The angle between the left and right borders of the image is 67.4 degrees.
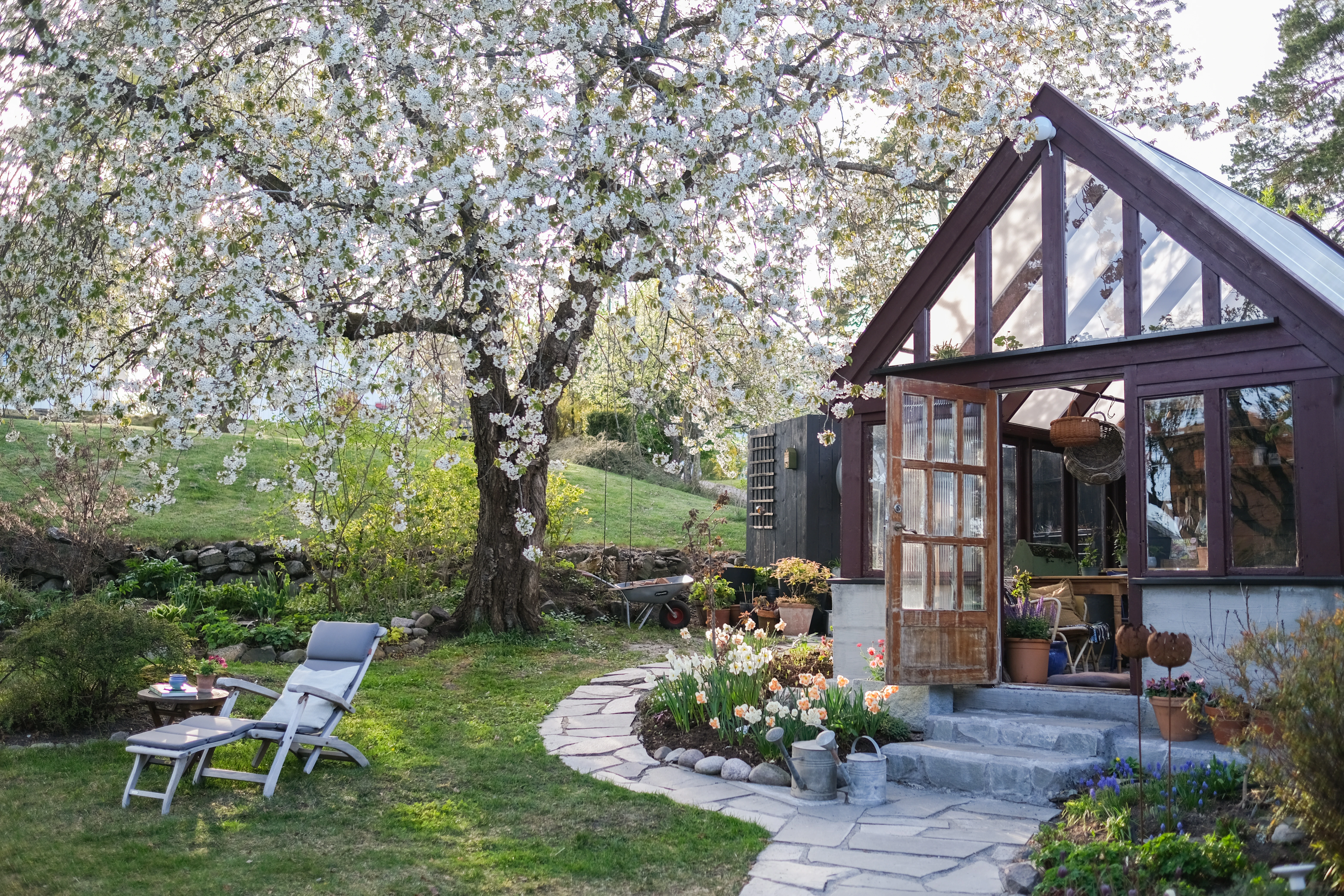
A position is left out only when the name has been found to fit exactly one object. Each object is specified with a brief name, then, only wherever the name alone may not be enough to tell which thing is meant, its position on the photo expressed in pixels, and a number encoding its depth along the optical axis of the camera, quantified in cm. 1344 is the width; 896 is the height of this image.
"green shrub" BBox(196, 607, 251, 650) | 893
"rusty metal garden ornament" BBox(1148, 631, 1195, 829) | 429
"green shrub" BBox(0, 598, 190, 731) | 602
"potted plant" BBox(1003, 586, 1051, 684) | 658
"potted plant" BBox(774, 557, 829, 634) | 1102
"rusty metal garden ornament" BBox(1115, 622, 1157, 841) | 443
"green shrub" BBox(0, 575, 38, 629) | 911
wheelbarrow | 1198
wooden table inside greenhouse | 737
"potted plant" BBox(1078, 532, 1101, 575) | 978
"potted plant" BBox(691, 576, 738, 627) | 1185
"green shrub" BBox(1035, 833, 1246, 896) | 350
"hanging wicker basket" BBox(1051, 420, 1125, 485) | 840
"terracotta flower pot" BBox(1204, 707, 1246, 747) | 494
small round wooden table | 579
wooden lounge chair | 484
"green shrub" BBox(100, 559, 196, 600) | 1067
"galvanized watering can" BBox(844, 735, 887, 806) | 512
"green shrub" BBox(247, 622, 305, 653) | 902
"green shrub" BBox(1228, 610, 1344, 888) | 318
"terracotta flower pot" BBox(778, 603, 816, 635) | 1105
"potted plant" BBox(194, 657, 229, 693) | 593
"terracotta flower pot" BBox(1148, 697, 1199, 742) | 523
